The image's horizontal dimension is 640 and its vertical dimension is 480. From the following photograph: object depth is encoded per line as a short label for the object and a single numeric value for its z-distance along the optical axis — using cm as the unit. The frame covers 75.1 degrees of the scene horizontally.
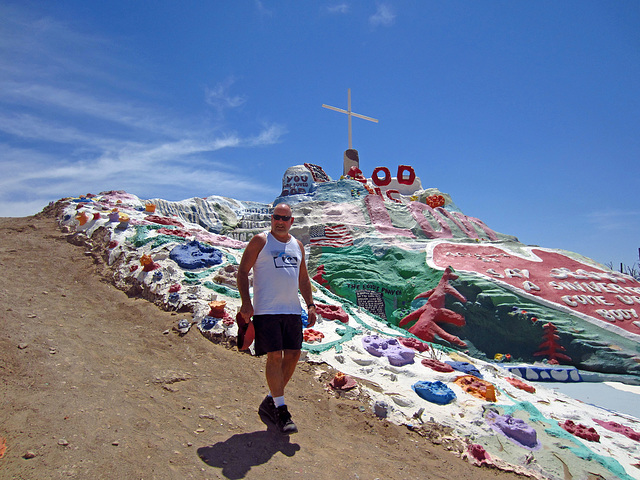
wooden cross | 2648
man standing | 294
